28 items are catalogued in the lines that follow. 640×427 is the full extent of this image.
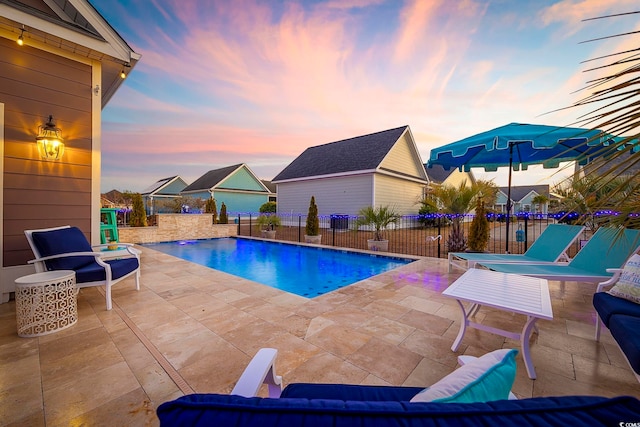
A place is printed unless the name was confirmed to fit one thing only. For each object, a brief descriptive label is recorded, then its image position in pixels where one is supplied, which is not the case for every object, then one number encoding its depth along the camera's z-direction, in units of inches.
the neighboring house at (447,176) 837.8
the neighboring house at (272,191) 1089.4
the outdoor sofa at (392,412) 20.4
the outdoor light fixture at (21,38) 150.3
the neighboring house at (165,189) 932.7
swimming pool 235.9
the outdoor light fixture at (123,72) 195.5
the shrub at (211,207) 621.8
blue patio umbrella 157.3
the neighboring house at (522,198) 1280.0
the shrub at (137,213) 414.0
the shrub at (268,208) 836.6
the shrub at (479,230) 250.4
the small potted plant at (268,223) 496.7
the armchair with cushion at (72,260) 134.3
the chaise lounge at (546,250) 169.8
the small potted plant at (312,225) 440.5
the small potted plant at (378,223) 356.2
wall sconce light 165.1
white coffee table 86.6
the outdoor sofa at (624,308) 69.4
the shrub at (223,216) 573.6
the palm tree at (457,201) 264.4
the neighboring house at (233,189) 857.5
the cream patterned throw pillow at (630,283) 96.8
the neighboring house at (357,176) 554.6
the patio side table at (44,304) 109.2
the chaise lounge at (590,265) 131.0
